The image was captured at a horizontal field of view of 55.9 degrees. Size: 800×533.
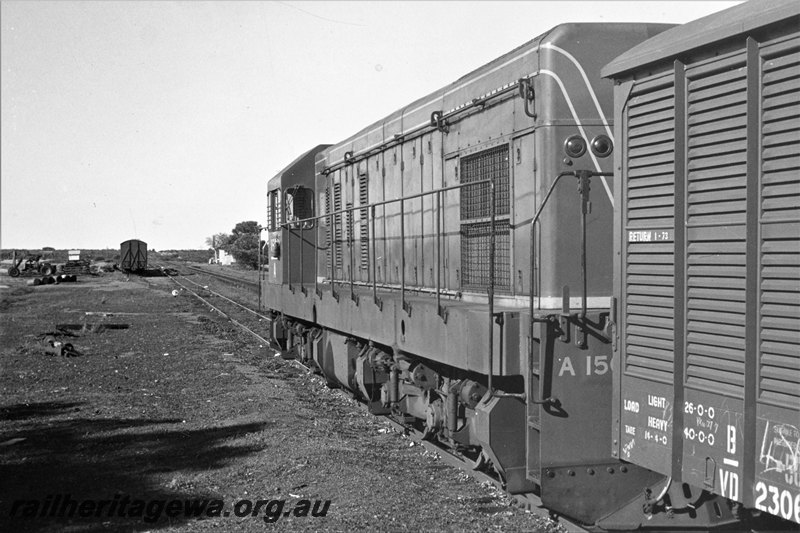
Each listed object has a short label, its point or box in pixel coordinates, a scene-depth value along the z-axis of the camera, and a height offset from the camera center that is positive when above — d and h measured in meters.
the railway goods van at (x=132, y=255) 62.50 -0.32
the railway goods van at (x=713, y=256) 3.96 -0.03
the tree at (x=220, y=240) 109.15 +1.73
